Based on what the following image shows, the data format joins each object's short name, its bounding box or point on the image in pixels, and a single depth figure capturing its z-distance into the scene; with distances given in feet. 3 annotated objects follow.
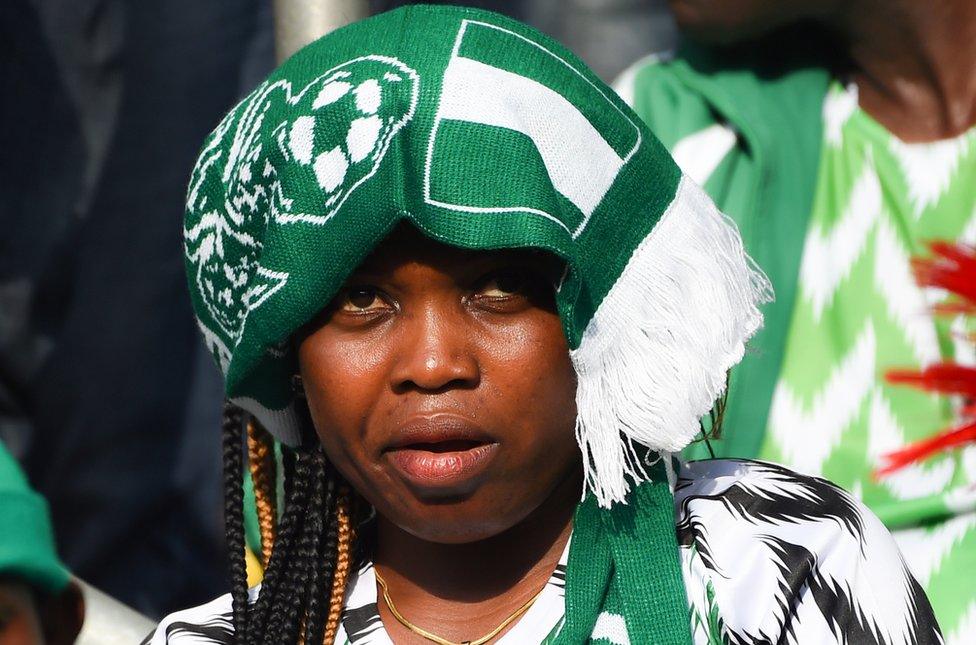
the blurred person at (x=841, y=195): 16.65
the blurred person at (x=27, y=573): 13.15
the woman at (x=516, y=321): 10.81
